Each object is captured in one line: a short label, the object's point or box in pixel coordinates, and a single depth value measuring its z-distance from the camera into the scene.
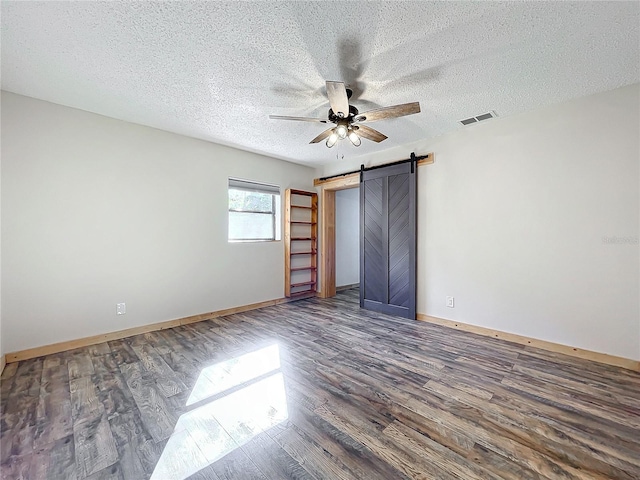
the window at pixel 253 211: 4.35
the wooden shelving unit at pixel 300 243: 4.86
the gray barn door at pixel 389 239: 3.91
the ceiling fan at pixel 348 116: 2.13
